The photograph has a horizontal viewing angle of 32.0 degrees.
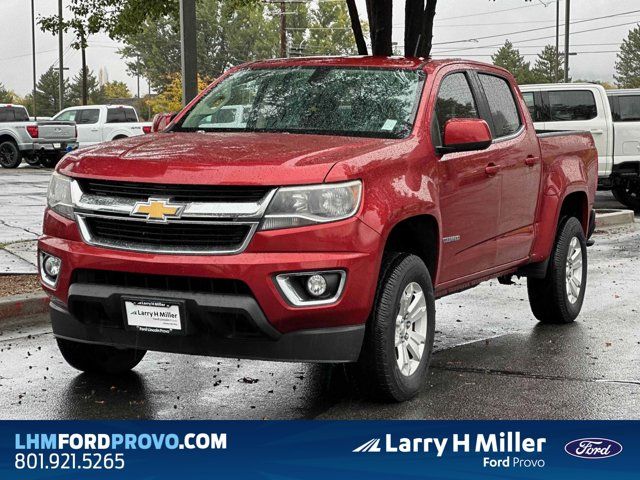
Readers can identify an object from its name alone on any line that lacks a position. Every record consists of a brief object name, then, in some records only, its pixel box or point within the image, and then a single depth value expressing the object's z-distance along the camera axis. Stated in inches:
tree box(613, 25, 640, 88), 5634.8
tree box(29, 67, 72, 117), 4685.0
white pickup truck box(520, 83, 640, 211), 757.9
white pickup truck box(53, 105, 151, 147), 1360.7
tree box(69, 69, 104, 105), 5017.2
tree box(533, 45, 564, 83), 5442.9
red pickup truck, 210.8
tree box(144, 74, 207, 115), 4020.7
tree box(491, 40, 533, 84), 5457.7
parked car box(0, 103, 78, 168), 1269.7
